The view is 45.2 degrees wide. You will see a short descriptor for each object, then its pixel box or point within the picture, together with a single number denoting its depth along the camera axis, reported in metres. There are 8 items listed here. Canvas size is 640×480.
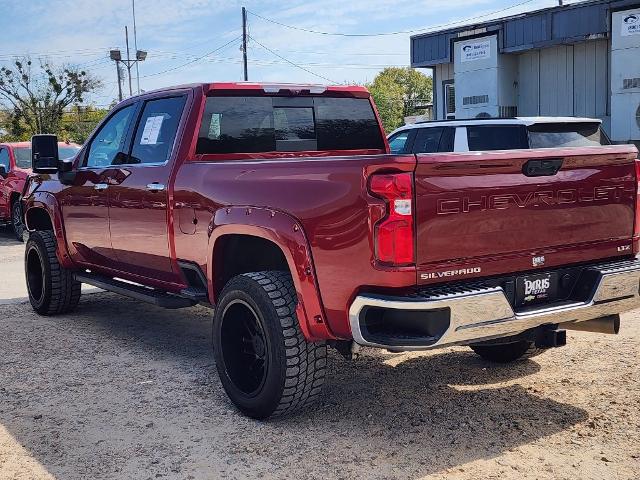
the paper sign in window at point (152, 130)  5.37
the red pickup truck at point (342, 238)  3.49
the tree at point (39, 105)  44.41
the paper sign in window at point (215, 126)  5.10
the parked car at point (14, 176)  13.61
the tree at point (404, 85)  93.94
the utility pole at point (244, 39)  41.28
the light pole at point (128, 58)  46.12
